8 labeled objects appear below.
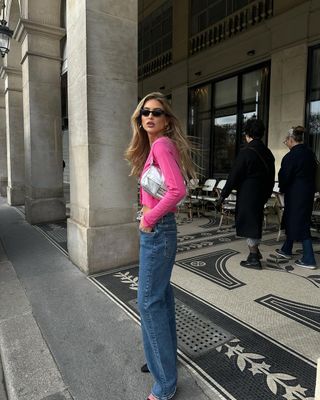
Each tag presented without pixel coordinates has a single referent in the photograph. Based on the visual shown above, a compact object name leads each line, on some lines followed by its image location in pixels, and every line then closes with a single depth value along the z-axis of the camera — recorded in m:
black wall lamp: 7.87
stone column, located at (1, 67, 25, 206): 10.21
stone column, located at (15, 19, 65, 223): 7.49
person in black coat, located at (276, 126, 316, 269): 4.57
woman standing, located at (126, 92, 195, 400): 1.88
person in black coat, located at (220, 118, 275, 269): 4.28
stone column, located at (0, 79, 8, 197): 13.70
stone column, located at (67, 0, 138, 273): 4.28
